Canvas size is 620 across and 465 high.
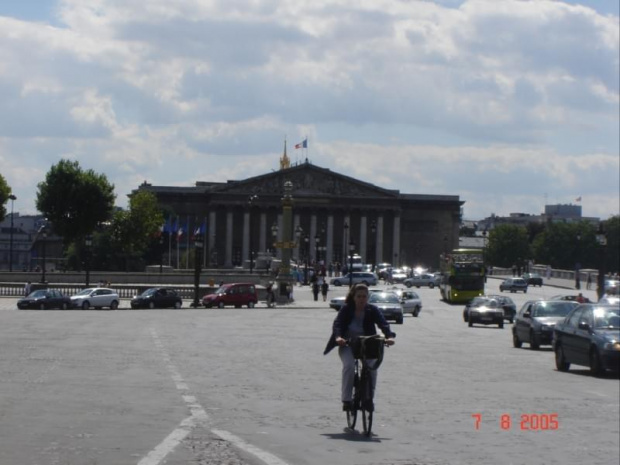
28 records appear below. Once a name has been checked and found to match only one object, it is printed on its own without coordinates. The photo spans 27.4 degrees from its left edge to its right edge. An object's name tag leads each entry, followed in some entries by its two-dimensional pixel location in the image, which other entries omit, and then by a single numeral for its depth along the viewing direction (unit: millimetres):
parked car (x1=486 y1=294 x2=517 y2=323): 57688
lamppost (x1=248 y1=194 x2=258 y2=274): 181025
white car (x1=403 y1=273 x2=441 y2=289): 117500
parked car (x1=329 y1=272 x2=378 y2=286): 111556
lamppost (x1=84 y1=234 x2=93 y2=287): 88812
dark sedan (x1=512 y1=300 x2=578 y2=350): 34344
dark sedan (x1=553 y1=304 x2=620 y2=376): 23797
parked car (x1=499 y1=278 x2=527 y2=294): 102500
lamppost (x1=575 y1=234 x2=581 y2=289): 106388
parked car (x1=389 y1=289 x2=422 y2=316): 65938
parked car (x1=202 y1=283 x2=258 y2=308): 74750
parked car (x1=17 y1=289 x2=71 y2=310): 66312
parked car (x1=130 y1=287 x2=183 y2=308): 71438
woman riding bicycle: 14531
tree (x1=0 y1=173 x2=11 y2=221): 123250
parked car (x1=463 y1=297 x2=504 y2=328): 52031
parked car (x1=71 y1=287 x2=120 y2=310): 69875
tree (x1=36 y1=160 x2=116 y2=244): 130000
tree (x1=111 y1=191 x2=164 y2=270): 142500
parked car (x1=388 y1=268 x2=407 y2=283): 127262
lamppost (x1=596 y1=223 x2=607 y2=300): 60431
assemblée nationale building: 188125
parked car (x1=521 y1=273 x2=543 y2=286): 123125
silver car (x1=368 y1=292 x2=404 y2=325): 53281
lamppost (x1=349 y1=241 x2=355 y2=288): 88038
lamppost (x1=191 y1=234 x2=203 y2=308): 75750
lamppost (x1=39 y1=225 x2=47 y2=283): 88012
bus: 82688
